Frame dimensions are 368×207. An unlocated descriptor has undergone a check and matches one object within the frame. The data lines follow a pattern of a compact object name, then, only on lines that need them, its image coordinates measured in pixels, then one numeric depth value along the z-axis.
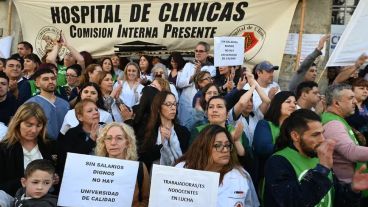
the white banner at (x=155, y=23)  8.27
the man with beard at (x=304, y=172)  2.96
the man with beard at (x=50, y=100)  5.26
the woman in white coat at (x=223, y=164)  3.53
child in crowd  3.40
